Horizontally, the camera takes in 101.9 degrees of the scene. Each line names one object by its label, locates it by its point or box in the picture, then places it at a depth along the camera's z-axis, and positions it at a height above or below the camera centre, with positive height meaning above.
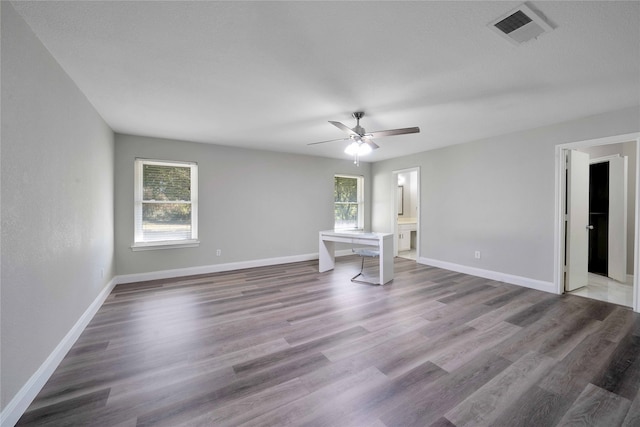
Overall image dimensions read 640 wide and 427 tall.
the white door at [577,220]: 3.72 -0.12
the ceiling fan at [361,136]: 3.06 +0.94
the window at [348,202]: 6.62 +0.23
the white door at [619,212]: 4.13 +0.01
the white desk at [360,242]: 4.21 -0.62
